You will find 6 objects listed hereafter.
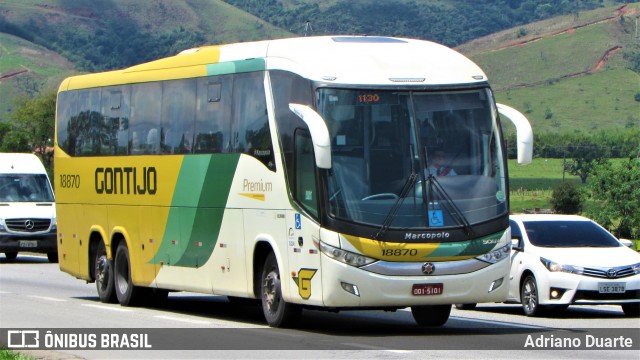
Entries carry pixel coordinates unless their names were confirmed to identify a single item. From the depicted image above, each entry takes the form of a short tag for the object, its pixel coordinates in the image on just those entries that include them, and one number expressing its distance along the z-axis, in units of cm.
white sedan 1841
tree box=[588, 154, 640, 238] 6481
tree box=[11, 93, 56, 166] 11156
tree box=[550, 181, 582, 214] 8937
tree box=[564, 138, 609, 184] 11969
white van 3441
